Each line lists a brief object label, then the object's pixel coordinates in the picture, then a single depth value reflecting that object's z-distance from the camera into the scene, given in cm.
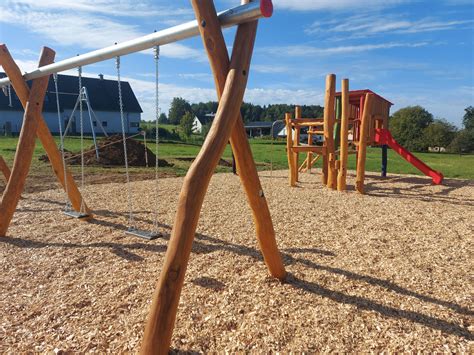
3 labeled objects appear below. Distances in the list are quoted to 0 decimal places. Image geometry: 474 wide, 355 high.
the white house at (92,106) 3238
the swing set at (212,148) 196
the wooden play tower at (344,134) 718
